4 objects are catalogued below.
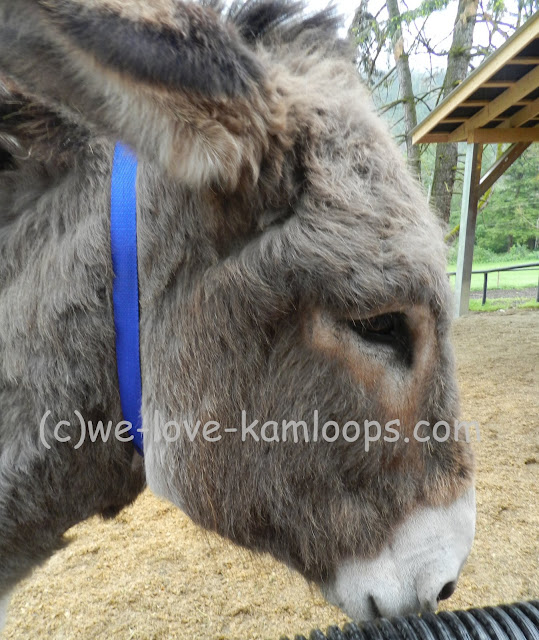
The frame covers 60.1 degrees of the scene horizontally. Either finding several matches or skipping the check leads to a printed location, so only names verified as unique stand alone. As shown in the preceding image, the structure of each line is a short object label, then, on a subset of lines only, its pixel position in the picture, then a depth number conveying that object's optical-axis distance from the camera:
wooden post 7.54
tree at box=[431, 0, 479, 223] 7.55
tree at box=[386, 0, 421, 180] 7.82
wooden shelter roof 4.88
